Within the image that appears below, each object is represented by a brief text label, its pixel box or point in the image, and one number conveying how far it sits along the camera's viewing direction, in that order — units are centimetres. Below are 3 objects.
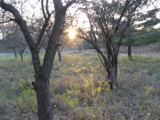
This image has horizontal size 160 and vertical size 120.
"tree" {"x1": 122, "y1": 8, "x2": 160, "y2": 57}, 1377
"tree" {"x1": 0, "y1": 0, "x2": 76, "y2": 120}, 306
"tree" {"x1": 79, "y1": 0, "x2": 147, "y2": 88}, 603
